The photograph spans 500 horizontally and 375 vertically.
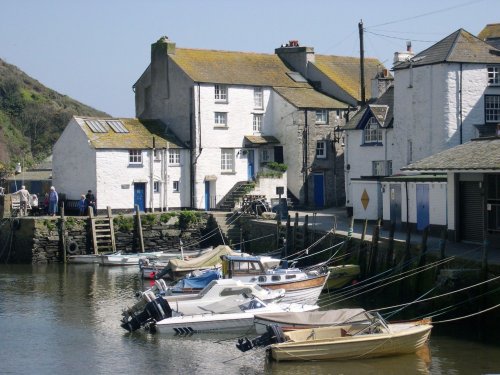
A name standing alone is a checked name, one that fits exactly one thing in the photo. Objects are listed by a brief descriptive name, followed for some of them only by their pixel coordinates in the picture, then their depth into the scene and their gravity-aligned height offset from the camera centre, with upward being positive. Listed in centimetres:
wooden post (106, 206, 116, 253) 5356 -135
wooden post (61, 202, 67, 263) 5209 -148
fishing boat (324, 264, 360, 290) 3853 -290
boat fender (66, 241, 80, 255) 5247 -225
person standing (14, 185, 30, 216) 5428 +24
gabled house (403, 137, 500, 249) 3556 +57
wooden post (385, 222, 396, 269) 3741 -187
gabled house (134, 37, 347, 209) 6031 +555
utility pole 6022 +908
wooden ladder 5328 -141
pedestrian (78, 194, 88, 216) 5538 +8
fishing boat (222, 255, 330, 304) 3572 -275
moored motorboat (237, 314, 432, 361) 2764 -396
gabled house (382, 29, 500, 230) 4781 +524
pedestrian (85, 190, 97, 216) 5540 +37
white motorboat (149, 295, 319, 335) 3192 -390
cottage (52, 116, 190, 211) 5647 +246
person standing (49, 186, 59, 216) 5484 +27
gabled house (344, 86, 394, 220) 5291 +335
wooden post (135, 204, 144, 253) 5419 -119
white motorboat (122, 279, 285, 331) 3238 -331
